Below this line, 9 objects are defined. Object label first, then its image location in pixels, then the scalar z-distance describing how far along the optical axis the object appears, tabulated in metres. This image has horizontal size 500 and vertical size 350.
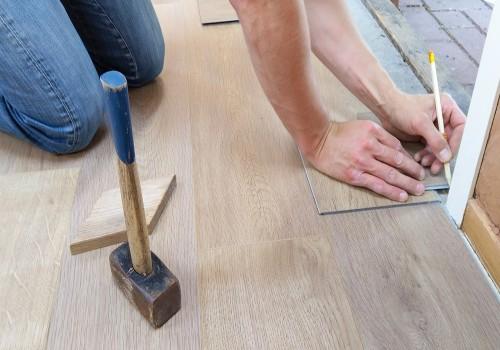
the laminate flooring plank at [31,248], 0.91
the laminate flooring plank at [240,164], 1.07
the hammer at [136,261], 0.71
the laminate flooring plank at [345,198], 1.10
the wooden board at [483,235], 0.96
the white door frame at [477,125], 0.91
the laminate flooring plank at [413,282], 0.88
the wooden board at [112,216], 1.03
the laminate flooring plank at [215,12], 1.79
